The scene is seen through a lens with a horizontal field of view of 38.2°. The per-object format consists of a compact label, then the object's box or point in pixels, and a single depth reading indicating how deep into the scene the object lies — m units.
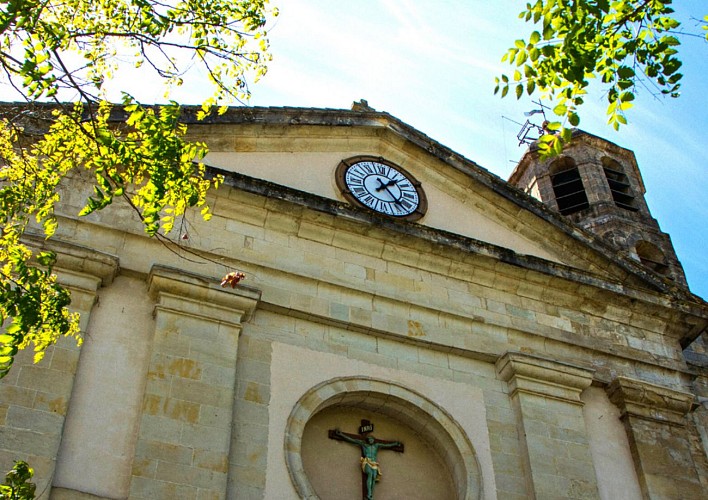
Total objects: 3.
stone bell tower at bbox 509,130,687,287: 19.30
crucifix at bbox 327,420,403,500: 10.31
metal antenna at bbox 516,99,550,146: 24.62
